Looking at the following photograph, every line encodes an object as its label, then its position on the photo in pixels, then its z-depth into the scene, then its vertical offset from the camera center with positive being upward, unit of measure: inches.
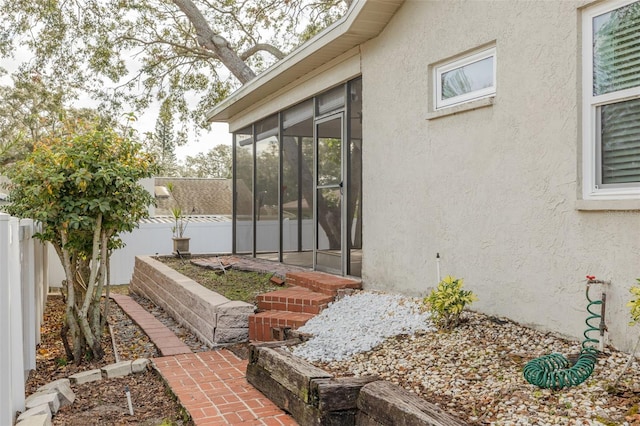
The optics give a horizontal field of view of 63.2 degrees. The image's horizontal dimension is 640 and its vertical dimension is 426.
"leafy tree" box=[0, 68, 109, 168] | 940.6 +183.9
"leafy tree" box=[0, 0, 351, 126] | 572.4 +191.6
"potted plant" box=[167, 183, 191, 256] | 479.6 -39.7
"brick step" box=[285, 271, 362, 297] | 243.3 -38.7
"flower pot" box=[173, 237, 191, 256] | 489.1 -39.4
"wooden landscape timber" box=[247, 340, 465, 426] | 114.2 -49.4
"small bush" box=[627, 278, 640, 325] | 113.7 -22.9
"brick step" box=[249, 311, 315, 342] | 214.5 -49.8
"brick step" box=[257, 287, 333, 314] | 230.1 -44.6
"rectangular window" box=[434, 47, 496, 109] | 186.7 +47.1
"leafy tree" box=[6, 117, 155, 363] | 202.4 +1.4
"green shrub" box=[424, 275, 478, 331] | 171.0 -32.7
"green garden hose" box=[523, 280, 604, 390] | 120.6 -40.3
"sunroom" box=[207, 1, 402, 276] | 267.4 +34.0
